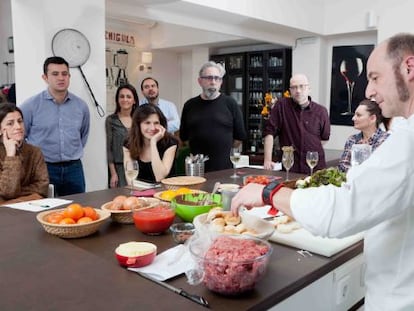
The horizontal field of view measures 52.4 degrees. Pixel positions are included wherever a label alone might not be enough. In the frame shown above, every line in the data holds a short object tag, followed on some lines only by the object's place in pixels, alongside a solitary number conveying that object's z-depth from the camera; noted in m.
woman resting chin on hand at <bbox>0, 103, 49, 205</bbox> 2.44
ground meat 1.07
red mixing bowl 1.54
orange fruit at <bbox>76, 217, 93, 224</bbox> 1.52
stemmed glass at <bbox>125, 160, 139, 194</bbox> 2.26
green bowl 1.66
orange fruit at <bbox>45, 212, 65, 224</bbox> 1.54
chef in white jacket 0.92
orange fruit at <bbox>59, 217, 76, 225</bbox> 1.51
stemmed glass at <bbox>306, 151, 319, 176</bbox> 2.56
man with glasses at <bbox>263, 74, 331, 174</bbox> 3.69
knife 1.05
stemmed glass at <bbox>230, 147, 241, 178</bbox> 2.67
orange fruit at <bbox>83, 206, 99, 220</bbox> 1.57
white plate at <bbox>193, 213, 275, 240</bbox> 1.42
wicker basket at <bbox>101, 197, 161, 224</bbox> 1.67
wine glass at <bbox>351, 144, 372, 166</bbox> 2.39
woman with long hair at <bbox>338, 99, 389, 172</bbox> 3.07
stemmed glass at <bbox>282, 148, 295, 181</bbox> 2.58
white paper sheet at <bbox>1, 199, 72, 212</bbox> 1.95
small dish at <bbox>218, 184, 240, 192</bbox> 2.20
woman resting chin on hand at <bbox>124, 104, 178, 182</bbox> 2.84
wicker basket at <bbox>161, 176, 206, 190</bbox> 2.23
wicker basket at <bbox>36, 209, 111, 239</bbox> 1.49
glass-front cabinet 7.19
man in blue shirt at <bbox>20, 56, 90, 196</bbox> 3.23
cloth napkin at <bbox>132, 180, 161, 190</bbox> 2.41
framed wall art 6.37
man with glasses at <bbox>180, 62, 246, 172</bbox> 3.62
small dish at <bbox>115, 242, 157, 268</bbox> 1.25
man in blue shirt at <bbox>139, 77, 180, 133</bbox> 4.29
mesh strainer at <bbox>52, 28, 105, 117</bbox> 3.45
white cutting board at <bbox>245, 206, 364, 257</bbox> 1.41
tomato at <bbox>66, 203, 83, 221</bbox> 1.55
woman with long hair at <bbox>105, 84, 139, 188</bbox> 3.78
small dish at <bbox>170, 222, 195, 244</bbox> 1.48
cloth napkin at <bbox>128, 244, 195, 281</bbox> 1.21
